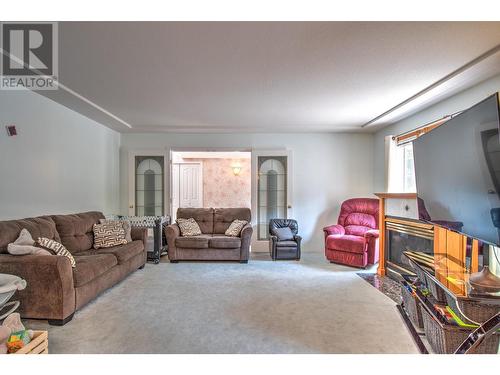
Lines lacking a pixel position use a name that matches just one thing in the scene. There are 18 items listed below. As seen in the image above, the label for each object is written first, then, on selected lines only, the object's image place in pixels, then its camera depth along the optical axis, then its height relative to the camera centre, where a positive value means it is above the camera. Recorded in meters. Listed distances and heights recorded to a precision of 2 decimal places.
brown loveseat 4.46 -0.97
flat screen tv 1.33 +0.11
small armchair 4.65 -1.03
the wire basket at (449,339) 1.35 -0.79
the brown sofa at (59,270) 2.33 -0.80
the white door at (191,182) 7.44 +0.17
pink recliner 4.14 -0.77
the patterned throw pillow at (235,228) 4.70 -0.70
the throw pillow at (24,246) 2.40 -0.53
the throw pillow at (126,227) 3.96 -0.58
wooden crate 1.57 -0.95
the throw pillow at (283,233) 4.73 -0.80
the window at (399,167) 4.32 +0.35
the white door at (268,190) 5.40 -0.03
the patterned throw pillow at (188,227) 4.69 -0.70
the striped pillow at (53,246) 2.65 -0.58
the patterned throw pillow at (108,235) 3.68 -0.66
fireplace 3.15 -0.66
